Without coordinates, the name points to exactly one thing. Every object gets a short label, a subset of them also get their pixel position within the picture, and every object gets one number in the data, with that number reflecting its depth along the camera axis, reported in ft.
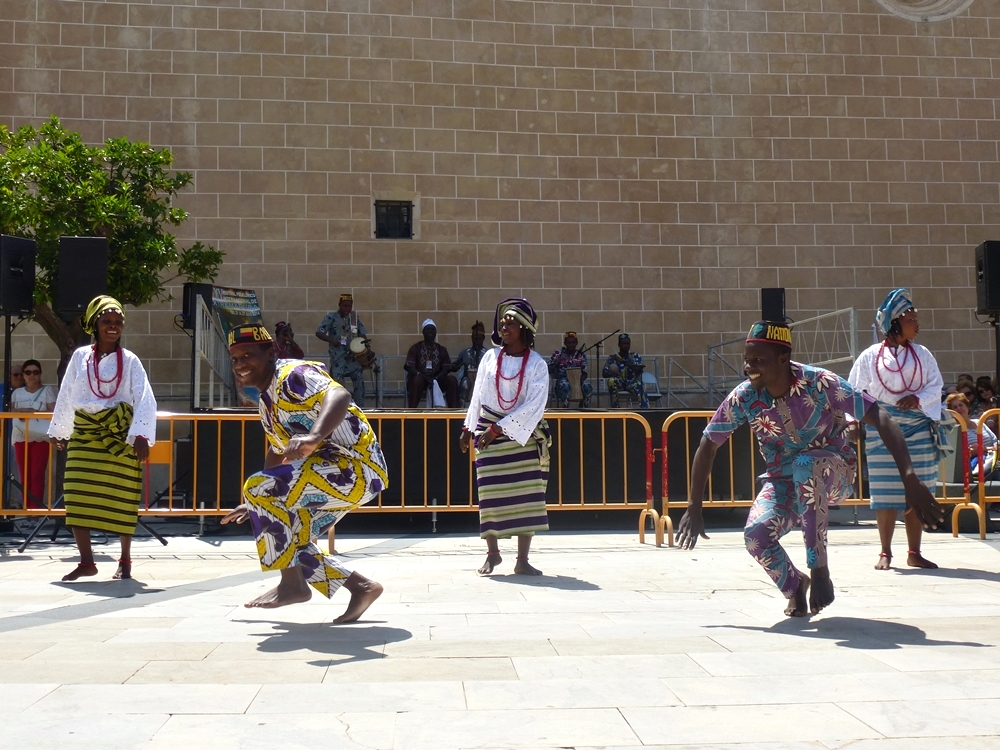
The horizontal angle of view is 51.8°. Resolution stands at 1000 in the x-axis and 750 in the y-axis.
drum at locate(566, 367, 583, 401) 44.24
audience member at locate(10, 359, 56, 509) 30.25
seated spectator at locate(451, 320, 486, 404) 45.41
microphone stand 47.45
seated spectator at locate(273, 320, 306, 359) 43.52
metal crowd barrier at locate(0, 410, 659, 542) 32.99
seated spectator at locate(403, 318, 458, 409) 44.24
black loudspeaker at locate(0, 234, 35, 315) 30.12
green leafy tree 37.40
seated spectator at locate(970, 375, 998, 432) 39.96
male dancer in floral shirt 14.80
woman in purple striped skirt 21.33
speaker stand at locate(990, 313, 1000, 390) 36.37
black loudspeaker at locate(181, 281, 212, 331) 43.16
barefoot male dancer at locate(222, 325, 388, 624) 14.66
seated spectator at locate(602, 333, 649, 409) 45.32
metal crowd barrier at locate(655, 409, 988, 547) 32.99
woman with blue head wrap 21.53
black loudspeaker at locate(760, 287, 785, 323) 47.83
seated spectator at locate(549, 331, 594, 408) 44.68
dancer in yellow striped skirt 20.66
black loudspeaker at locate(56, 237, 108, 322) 31.45
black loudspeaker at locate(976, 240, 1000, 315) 36.40
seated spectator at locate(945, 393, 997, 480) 31.05
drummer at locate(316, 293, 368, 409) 44.78
